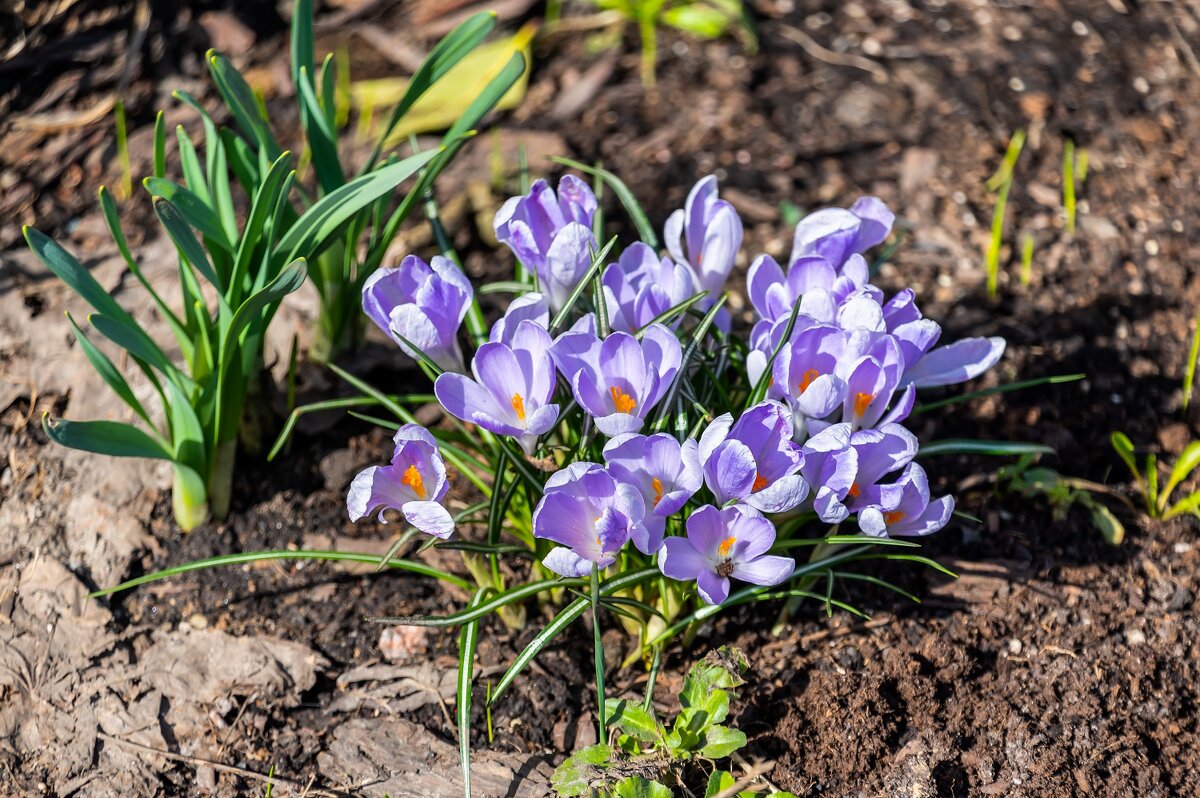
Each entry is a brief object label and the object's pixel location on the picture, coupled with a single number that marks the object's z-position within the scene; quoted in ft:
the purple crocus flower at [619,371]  5.10
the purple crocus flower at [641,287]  5.25
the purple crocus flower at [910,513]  5.12
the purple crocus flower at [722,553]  5.08
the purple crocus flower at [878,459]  5.12
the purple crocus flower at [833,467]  5.10
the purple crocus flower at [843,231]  5.30
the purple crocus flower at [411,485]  5.09
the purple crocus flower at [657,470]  5.06
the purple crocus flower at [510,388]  5.12
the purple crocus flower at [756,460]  5.05
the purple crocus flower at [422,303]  5.18
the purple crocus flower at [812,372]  5.11
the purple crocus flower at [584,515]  5.03
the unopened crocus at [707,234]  5.34
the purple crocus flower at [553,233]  5.22
